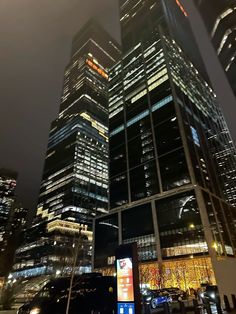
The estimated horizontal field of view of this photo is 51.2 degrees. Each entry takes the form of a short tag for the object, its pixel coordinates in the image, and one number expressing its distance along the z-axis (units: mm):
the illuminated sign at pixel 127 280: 9438
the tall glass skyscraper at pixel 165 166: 53344
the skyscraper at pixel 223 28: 36000
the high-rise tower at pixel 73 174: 104062
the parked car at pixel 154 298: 17672
